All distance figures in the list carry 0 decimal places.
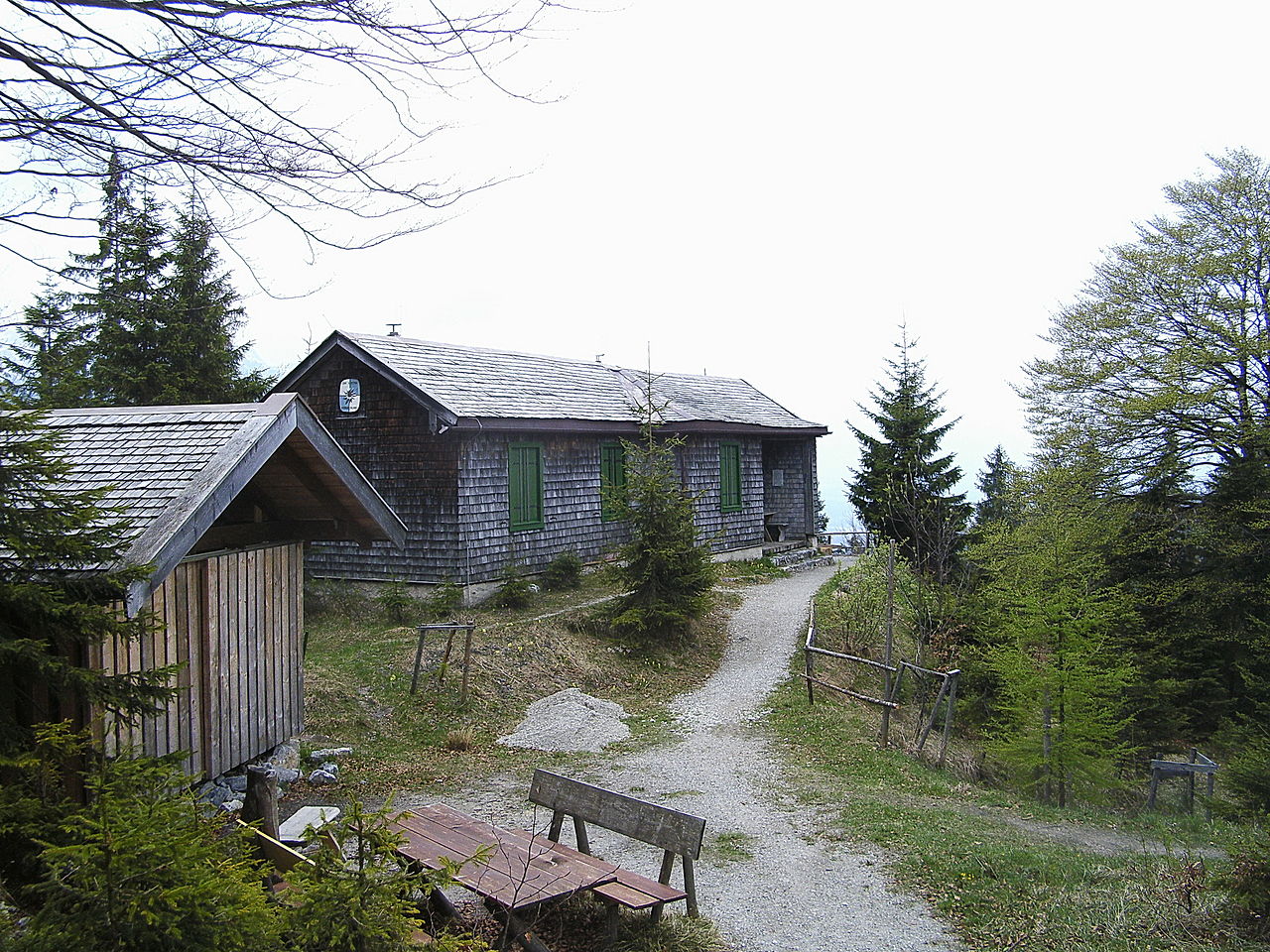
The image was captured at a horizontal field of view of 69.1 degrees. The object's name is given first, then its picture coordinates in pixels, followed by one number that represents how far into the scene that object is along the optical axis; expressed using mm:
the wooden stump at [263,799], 5395
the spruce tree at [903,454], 27562
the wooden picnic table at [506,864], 5016
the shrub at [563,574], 17891
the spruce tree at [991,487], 33875
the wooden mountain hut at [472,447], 16250
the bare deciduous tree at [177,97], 4551
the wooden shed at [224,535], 6355
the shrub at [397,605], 15875
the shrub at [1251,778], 11711
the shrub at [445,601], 15578
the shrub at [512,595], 16141
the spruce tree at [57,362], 7779
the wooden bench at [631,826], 5297
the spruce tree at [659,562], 15219
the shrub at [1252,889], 5898
